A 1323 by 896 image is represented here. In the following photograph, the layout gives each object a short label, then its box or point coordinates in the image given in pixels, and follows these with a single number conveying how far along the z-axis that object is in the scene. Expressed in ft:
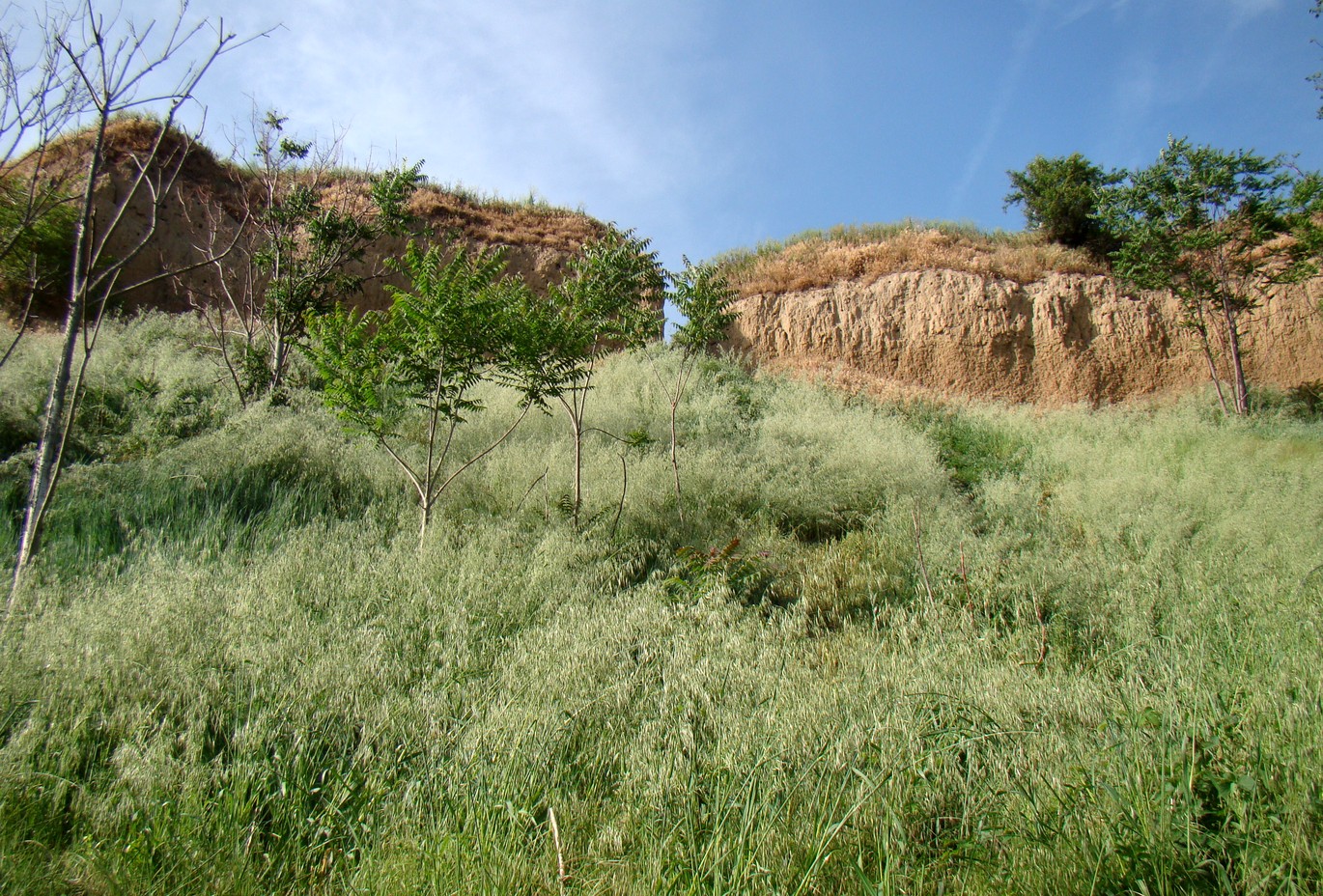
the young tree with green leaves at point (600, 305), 26.37
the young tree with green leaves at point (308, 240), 37.60
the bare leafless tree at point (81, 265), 14.12
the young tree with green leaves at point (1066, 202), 55.11
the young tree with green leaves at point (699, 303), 32.86
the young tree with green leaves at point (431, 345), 22.85
